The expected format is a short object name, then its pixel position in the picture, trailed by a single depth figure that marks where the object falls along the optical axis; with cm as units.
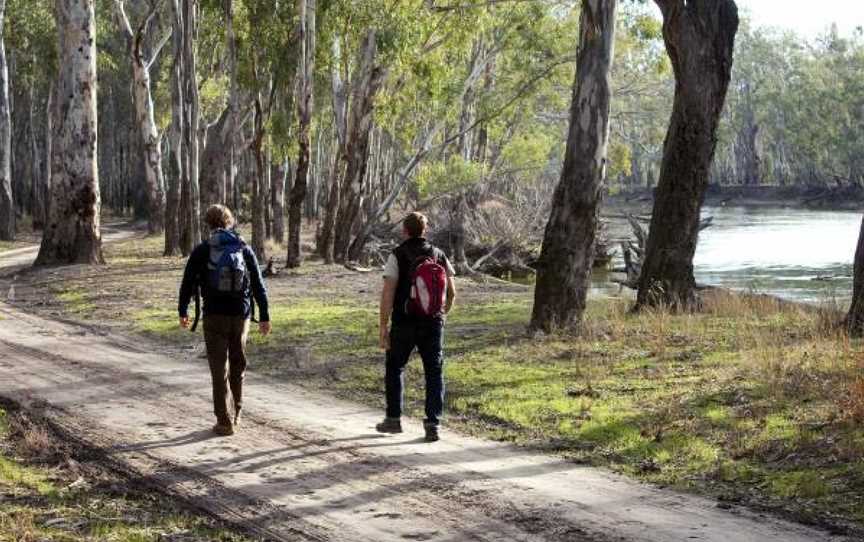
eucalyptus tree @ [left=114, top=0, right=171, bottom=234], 3161
